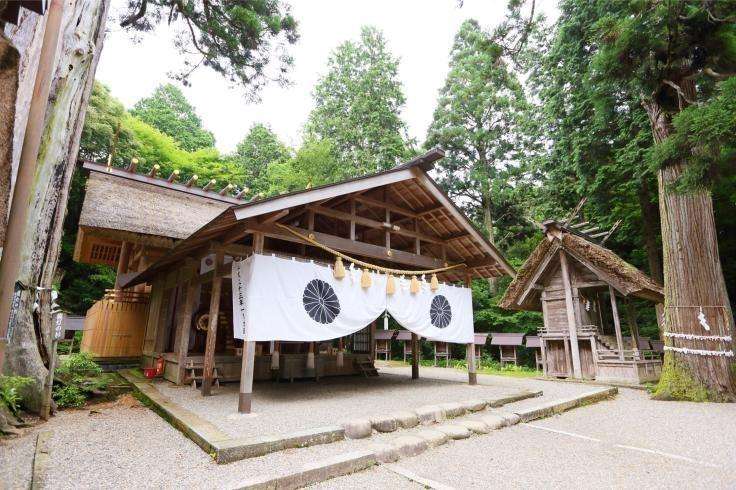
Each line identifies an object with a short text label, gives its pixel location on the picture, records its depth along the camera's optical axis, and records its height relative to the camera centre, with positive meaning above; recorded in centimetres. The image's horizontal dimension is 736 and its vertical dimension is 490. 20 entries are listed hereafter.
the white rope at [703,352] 684 -40
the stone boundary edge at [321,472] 297 -132
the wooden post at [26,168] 134 +59
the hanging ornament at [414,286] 746 +81
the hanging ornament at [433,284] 789 +91
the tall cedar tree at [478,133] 2102 +1147
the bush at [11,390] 429 -85
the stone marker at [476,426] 482 -133
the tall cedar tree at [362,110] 2264 +1447
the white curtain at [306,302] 548 +38
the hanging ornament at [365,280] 666 +82
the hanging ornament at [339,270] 631 +95
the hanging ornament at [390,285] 704 +77
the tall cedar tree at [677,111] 563 +427
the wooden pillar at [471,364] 849 -88
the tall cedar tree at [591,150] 1171 +621
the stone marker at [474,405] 568 -124
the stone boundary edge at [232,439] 351 -123
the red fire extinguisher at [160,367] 843 -106
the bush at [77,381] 571 -109
